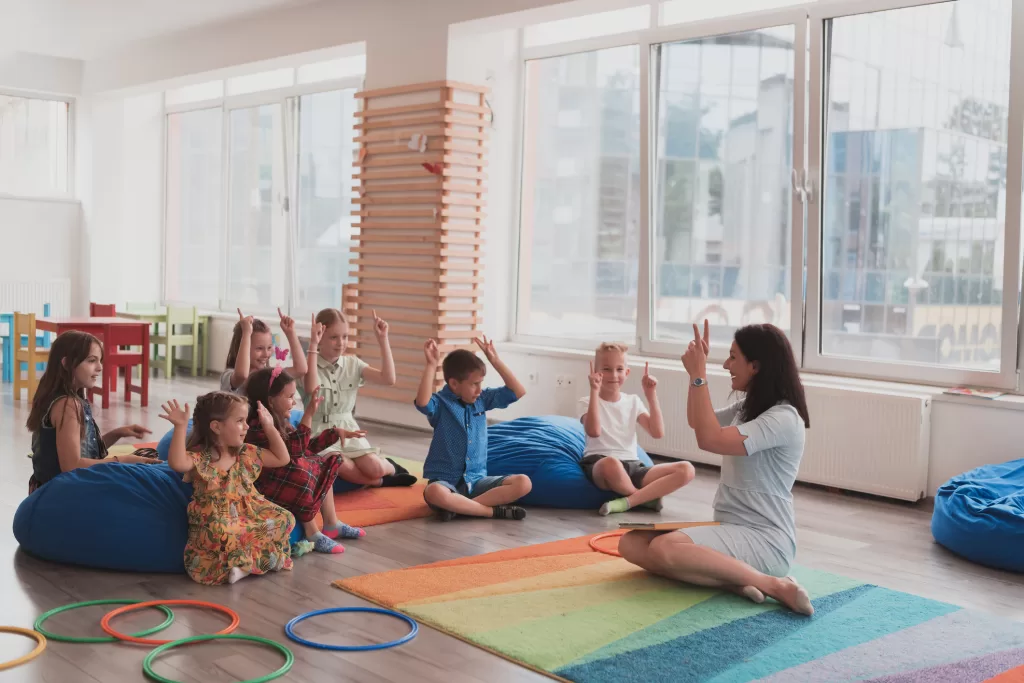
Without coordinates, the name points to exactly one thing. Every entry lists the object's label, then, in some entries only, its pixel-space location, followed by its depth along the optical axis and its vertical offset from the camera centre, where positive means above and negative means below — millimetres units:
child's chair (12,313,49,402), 7965 -631
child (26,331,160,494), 3838 -493
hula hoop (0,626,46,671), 2729 -1026
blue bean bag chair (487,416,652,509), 4910 -852
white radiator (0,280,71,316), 10352 -228
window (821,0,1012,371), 5297 +578
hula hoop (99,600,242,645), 2943 -1026
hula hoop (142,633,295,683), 2674 -1027
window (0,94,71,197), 10453 +1305
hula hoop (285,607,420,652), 2928 -1040
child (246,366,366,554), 3887 -702
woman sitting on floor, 3336 -650
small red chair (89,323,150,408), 7875 -622
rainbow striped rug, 2896 -1053
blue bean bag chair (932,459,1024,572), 4039 -902
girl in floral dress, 3568 -788
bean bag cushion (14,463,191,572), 3648 -873
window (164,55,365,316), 9109 +832
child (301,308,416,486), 4773 -482
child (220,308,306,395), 4676 -345
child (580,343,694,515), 4773 -768
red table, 7879 -427
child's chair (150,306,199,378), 9656 -570
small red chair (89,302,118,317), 8820 -297
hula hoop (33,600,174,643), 2949 -1034
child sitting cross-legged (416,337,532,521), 4520 -726
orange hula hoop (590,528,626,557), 4078 -1043
